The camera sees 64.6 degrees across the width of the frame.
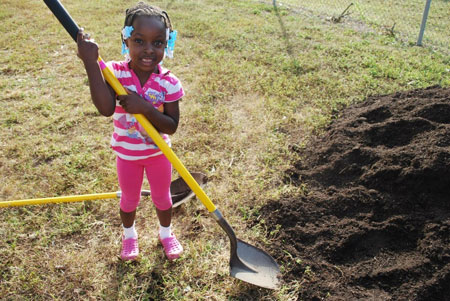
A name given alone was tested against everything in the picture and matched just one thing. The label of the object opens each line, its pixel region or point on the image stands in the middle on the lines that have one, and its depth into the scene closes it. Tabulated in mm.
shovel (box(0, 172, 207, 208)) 2939
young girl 1986
